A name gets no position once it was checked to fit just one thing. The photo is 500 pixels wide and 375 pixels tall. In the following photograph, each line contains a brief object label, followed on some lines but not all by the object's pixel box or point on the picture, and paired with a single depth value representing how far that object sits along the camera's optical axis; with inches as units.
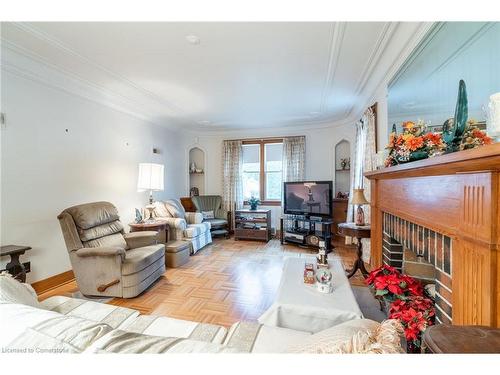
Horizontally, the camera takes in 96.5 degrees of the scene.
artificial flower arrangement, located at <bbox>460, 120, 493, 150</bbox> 38.6
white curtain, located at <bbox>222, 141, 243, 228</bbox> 212.8
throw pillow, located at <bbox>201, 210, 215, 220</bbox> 198.9
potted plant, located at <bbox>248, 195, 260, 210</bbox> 199.7
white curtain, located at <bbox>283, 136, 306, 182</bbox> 198.2
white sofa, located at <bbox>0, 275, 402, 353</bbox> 24.5
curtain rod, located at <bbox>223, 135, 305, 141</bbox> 208.1
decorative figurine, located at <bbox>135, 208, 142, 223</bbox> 136.2
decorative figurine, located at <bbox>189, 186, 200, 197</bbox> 223.6
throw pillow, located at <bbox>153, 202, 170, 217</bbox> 154.5
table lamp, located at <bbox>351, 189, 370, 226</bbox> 110.7
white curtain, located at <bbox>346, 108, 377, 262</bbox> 121.0
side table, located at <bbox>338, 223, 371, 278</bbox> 107.3
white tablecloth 55.9
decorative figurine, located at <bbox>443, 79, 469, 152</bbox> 38.5
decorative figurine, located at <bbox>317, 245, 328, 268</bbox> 84.9
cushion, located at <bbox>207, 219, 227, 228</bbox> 189.9
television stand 163.0
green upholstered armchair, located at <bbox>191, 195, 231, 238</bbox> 194.1
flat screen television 165.9
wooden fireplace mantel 29.6
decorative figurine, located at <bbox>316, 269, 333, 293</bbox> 66.4
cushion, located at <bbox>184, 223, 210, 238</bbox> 148.8
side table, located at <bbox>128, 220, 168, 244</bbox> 126.1
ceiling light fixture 78.8
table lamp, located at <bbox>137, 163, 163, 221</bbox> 135.7
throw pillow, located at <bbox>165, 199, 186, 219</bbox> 155.8
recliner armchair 91.0
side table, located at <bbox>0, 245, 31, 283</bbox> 82.6
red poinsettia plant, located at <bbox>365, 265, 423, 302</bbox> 54.9
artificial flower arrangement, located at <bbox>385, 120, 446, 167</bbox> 52.4
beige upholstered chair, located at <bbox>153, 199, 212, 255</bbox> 145.9
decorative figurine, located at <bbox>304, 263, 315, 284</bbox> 73.0
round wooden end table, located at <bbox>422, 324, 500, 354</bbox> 21.9
